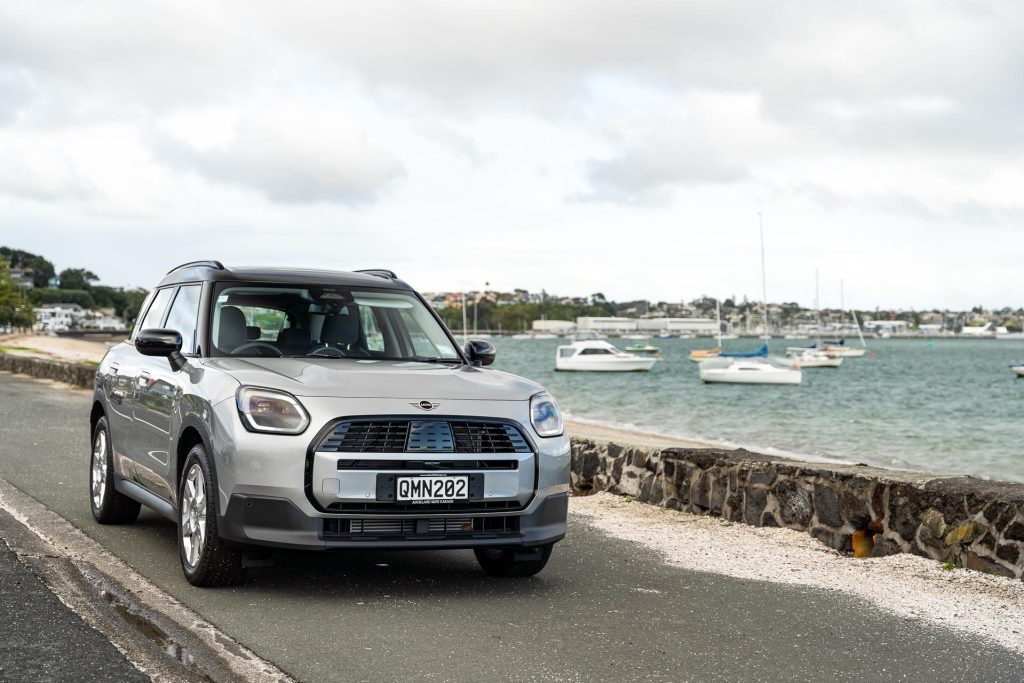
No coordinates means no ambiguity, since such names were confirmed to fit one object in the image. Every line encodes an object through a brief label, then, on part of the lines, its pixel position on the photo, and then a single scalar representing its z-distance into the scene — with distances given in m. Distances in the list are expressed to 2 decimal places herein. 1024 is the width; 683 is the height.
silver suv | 6.22
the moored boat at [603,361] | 93.62
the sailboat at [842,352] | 126.94
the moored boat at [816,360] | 106.88
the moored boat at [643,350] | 132.23
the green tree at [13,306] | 112.81
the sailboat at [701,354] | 112.98
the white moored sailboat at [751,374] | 73.94
